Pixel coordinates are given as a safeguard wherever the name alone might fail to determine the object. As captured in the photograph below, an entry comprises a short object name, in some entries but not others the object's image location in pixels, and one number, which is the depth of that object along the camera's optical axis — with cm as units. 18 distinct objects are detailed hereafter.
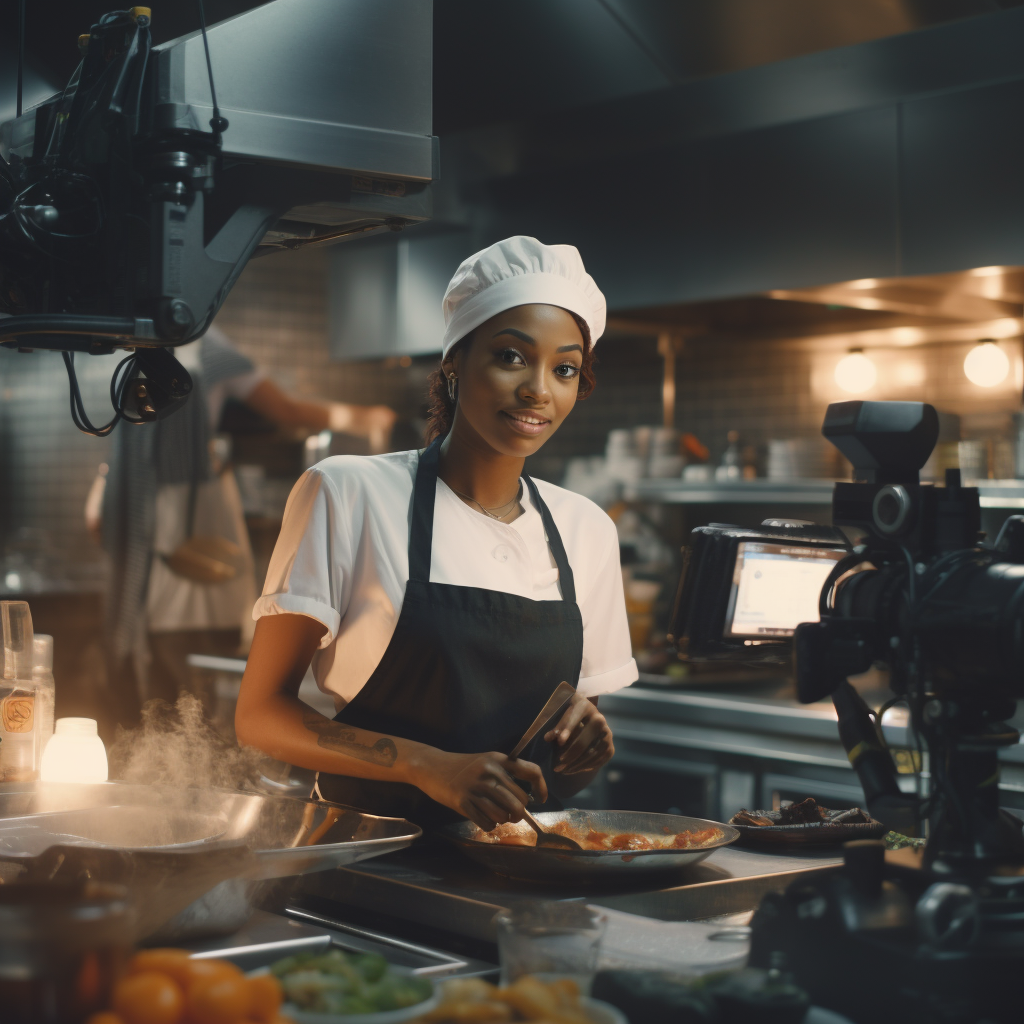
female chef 168
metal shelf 345
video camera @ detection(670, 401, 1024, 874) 112
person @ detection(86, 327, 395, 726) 419
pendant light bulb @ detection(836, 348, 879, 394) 426
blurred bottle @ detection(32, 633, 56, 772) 174
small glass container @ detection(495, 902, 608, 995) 96
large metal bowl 107
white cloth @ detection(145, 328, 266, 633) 428
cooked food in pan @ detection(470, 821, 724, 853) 142
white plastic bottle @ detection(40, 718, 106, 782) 164
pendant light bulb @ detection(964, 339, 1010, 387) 392
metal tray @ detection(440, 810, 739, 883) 129
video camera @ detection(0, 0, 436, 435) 127
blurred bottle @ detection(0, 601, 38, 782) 168
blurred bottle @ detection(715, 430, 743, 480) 423
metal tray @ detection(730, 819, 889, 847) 151
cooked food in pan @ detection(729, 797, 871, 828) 157
